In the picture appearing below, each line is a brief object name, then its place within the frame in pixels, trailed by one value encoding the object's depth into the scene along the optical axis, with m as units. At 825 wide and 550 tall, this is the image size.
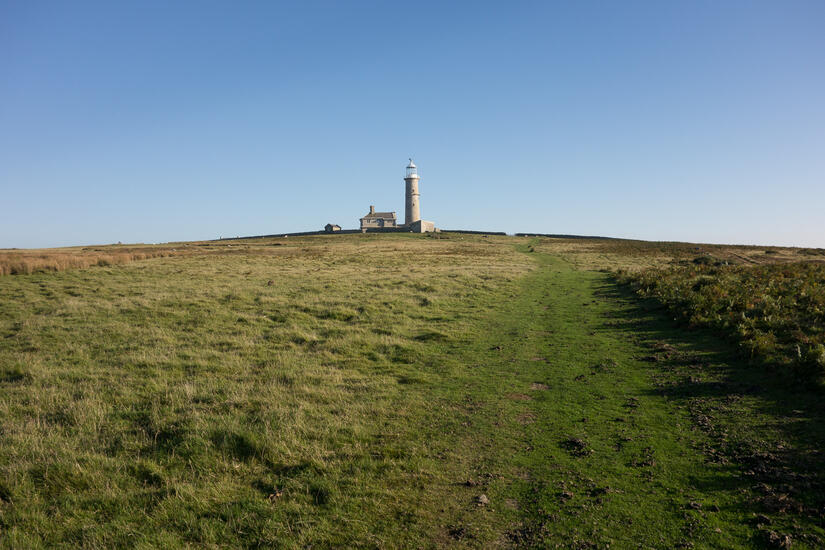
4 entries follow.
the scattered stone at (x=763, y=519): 5.38
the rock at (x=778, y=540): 4.94
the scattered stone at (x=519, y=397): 9.83
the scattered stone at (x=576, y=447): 7.30
